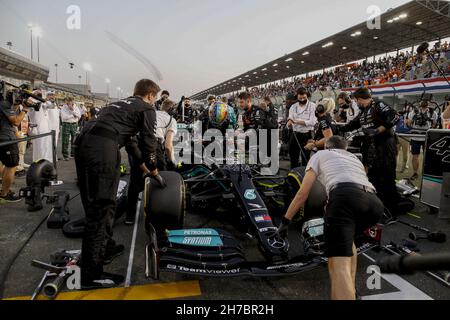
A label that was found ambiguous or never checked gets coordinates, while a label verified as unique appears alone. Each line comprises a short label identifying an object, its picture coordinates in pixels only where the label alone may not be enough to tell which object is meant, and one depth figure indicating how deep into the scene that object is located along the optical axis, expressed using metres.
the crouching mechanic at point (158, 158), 4.03
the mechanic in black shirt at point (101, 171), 2.55
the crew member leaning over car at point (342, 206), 2.11
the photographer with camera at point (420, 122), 7.05
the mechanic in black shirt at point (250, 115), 6.20
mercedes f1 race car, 2.42
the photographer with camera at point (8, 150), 4.86
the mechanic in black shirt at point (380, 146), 4.42
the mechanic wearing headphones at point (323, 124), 4.63
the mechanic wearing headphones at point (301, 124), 6.03
